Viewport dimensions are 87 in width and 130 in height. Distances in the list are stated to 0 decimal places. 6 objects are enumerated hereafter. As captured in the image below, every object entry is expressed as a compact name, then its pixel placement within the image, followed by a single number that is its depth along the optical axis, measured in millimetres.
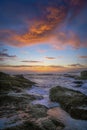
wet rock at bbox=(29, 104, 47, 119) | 4185
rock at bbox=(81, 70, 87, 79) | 23137
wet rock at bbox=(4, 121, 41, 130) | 3183
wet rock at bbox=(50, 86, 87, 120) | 4436
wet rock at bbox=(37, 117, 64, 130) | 3319
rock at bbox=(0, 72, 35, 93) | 8608
